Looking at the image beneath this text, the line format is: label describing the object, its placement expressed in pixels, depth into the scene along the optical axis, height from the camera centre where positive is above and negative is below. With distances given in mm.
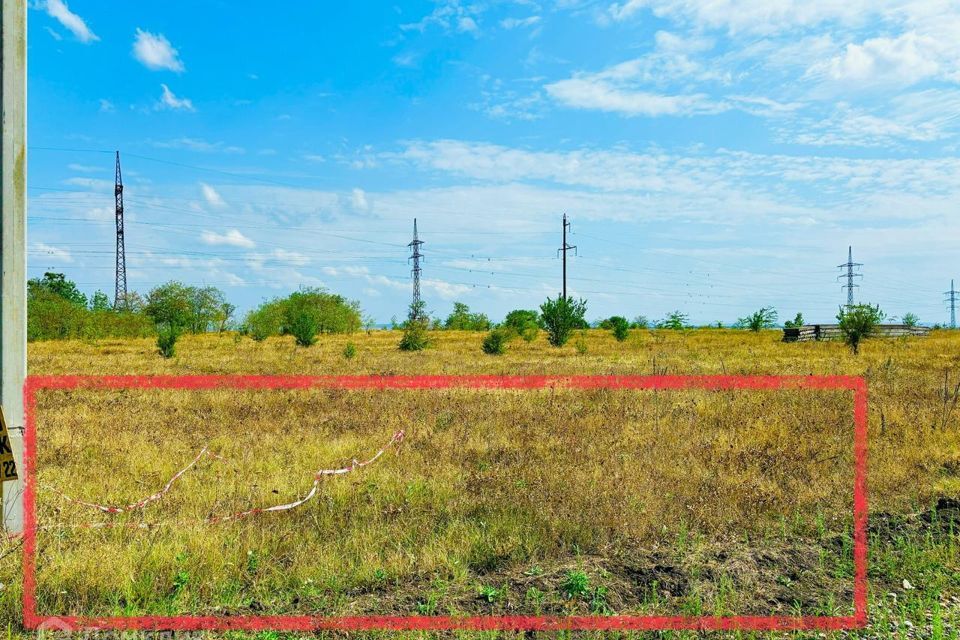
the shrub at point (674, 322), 73750 +971
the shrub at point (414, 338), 32875 -252
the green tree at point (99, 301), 67450 +4066
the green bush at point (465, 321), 86938 +1636
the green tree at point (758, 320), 59469 +863
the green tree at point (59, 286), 77625 +6756
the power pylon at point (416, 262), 72044 +8637
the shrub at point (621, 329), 45688 +126
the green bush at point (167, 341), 25969 -220
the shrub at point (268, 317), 72062 +2211
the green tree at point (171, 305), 70375 +3718
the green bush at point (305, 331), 35844 +225
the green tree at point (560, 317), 36406 +861
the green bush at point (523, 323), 45047 +730
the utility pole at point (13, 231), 4695 +831
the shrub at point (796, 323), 47603 +453
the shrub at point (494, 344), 29933 -580
